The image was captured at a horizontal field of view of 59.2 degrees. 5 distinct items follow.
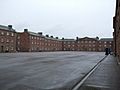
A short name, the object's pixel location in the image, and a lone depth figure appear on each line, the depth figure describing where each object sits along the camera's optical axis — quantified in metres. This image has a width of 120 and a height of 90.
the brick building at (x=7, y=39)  40.31
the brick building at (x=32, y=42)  52.39
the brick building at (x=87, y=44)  74.98
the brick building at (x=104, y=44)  74.41
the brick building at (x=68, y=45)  80.33
